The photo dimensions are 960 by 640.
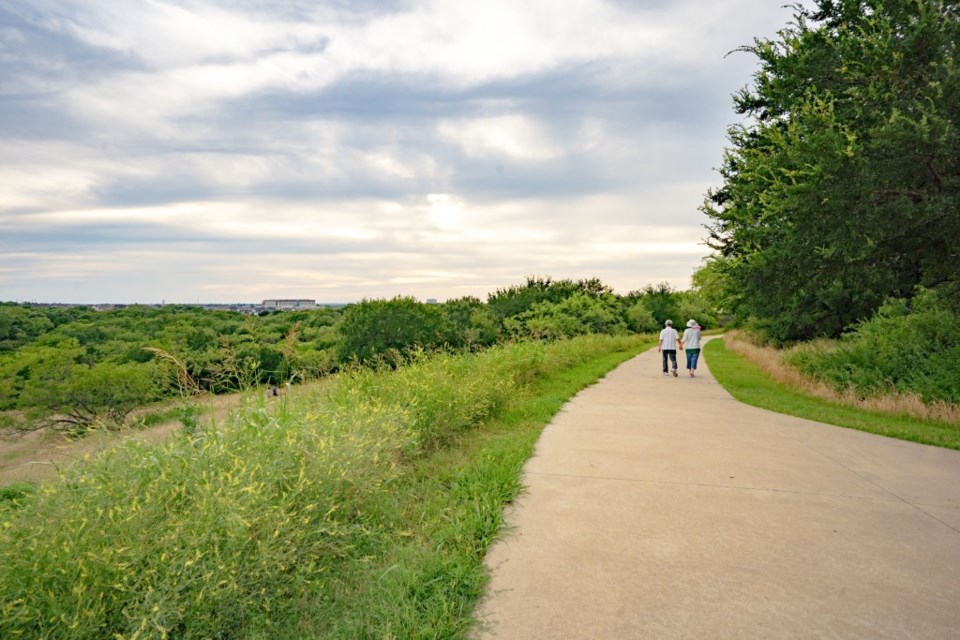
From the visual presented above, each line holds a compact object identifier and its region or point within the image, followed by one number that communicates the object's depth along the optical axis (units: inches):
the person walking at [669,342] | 653.3
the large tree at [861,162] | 388.8
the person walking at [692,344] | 655.1
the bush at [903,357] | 420.8
